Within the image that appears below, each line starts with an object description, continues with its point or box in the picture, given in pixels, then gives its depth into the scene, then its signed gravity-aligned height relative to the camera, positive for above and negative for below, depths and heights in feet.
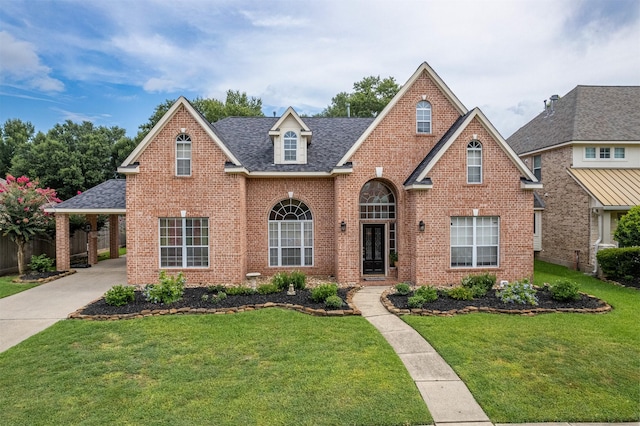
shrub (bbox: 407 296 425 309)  33.94 -8.67
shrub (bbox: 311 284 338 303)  35.27 -7.99
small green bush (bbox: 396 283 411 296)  39.06 -8.48
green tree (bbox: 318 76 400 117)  124.16 +42.12
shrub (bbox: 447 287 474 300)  36.24 -8.41
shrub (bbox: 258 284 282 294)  38.11 -8.17
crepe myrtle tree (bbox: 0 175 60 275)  51.34 +0.56
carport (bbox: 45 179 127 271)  54.03 +1.27
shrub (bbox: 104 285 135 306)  34.58 -8.03
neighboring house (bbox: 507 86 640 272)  54.65 +7.75
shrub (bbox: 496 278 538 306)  34.81 -8.25
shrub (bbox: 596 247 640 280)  45.78 -6.70
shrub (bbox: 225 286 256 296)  37.65 -8.31
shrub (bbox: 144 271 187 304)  35.33 -7.88
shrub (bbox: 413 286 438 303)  35.47 -8.26
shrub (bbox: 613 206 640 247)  46.80 -2.47
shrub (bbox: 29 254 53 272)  53.01 -7.36
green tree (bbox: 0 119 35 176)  127.85 +30.86
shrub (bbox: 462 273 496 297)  39.77 -7.92
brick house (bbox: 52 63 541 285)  44.32 +2.36
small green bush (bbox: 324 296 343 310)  33.14 -8.44
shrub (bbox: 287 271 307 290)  40.73 -7.81
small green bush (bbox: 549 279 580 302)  35.22 -8.03
